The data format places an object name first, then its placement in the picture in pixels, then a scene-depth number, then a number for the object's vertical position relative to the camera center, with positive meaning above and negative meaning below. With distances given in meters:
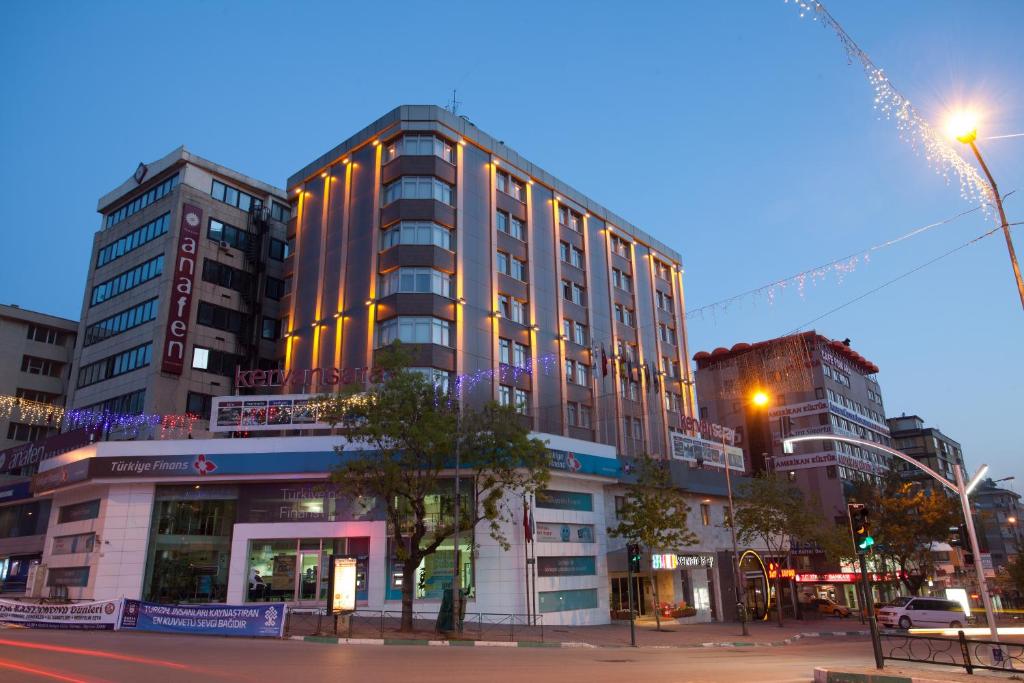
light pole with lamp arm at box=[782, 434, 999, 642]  20.99 +1.76
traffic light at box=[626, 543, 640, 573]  31.55 +0.69
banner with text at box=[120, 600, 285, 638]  27.47 -1.46
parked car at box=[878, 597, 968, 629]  42.47 -2.77
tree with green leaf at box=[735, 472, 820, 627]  47.22 +3.44
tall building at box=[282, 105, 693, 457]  43.12 +18.67
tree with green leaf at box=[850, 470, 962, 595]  57.44 +3.12
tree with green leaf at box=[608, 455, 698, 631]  39.47 +3.18
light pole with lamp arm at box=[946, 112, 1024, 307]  17.23 +10.03
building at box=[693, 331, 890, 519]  79.06 +18.14
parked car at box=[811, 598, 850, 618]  56.25 -3.15
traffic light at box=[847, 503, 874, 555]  19.30 +1.05
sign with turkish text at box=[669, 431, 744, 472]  51.41 +8.51
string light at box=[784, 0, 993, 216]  18.81 +10.05
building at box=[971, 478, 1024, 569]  124.06 +8.38
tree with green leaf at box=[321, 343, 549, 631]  29.59 +5.35
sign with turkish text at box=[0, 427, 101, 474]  41.91 +8.34
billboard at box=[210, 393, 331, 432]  39.03 +8.72
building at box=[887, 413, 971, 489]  103.94 +17.15
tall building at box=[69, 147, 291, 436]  48.16 +20.08
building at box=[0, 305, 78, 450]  62.72 +19.06
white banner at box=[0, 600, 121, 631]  28.77 -1.26
